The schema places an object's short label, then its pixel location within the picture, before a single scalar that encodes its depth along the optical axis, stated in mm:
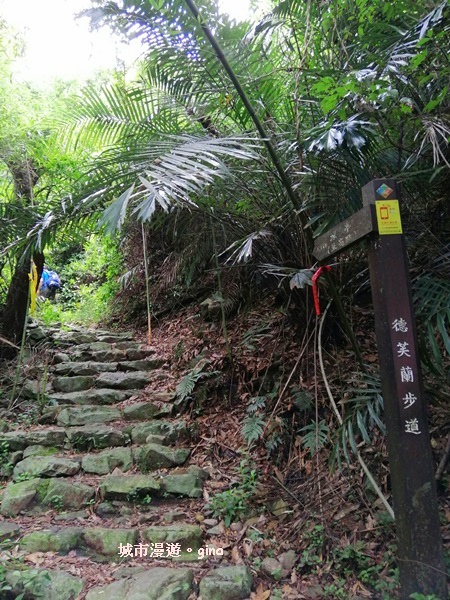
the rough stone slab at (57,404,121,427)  4059
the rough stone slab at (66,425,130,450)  3717
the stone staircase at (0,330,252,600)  2229
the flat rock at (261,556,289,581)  2307
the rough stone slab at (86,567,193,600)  2135
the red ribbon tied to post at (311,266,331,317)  2429
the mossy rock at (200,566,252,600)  2172
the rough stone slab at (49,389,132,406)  4492
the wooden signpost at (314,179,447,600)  1898
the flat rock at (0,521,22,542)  2549
